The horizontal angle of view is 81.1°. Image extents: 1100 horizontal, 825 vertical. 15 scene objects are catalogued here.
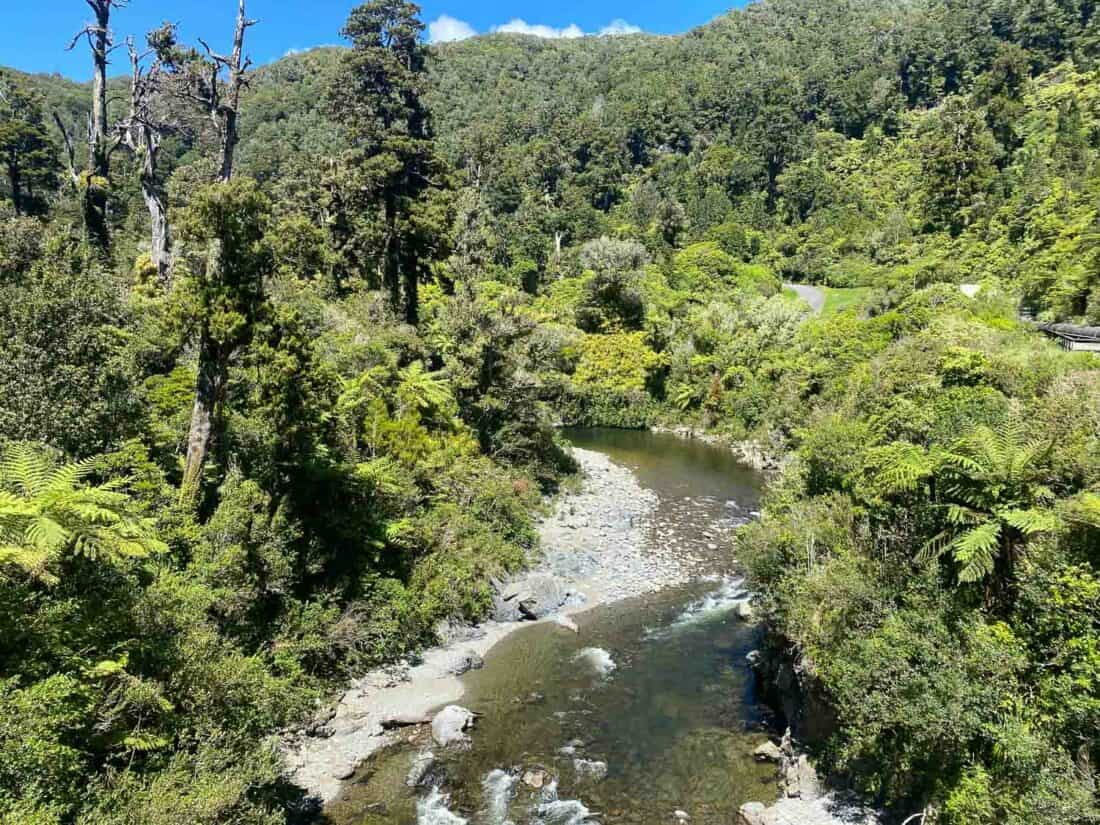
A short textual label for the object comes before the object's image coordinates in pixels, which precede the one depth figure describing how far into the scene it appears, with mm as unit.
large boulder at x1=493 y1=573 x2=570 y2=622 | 18391
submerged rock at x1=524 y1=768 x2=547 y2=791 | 11875
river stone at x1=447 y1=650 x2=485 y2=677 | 15523
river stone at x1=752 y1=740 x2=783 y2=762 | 12461
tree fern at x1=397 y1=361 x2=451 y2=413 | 21703
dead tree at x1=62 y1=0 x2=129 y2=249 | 22188
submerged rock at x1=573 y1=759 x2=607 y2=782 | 12102
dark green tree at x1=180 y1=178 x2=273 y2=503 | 12836
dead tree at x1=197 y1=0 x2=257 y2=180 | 16850
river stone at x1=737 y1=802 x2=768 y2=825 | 10672
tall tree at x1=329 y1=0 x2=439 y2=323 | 27078
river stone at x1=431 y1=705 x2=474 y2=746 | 12966
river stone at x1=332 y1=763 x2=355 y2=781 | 11828
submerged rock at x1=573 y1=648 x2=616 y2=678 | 15777
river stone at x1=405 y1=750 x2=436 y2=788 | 11856
